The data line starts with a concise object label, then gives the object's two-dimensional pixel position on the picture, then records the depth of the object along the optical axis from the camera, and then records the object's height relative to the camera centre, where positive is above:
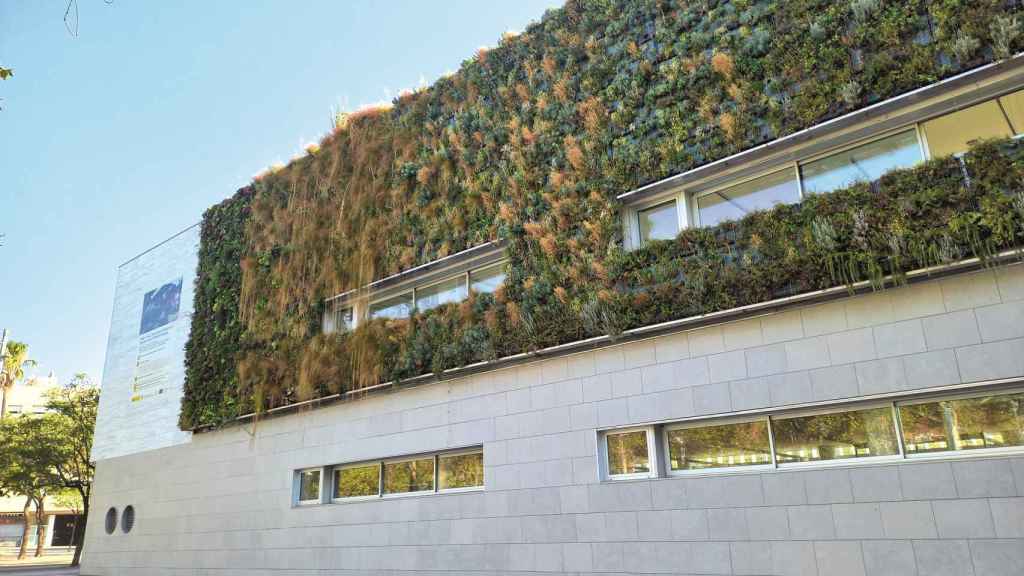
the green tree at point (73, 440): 28.12 +3.40
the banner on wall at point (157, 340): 15.78 +4.17
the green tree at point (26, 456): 27.52 +2.73
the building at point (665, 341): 6.23 +1.91
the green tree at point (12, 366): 35.88 +8.26
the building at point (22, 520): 46.59 +0.37
